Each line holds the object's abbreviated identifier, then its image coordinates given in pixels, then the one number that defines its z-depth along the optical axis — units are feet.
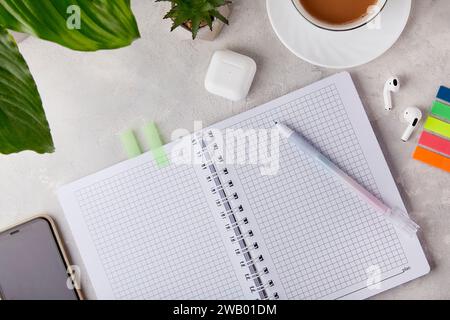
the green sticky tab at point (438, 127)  2.55
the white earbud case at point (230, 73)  2.54
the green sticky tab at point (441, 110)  2.55
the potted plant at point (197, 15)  2.24
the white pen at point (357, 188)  2.56
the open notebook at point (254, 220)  2.62
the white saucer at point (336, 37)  2.43
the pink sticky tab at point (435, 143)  2.56
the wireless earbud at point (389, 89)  2.53
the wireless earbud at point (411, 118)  2.54
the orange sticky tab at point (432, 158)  2.57
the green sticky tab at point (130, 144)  2.70
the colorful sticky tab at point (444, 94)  2.55
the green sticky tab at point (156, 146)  2.69
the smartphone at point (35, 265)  2.74
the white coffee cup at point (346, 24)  2.29
